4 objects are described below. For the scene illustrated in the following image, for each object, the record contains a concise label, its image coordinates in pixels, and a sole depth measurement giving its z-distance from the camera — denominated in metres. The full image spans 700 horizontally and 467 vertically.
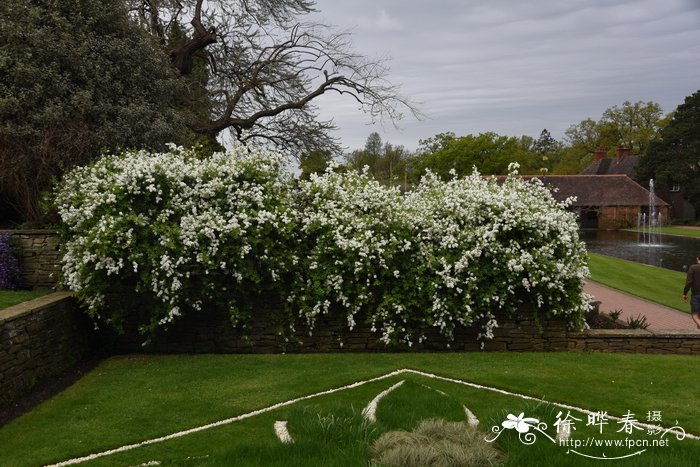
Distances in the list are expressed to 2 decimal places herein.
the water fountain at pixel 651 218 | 54.47
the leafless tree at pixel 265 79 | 23.62
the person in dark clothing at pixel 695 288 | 12.07
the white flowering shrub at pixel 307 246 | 9.16
